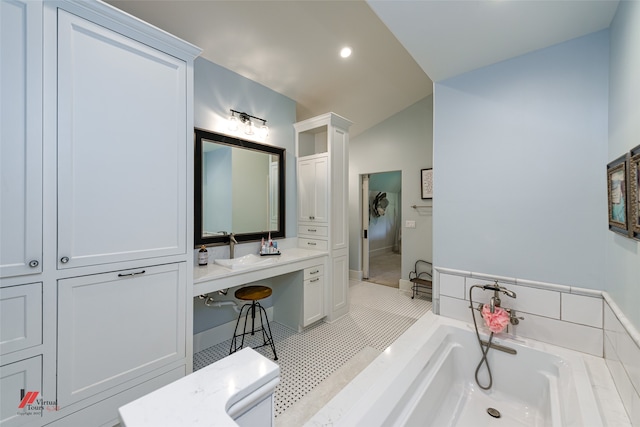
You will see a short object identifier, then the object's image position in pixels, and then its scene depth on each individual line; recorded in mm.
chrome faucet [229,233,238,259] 2508
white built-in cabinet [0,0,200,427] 1154
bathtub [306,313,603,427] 1103
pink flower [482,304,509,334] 1590
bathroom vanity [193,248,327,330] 2307
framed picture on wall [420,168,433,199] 3867
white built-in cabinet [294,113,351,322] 2959
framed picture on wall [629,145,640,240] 978
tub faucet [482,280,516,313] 1624
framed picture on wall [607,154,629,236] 1103
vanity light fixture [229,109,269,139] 2582
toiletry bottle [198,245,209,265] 2252
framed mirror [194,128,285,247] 2359
